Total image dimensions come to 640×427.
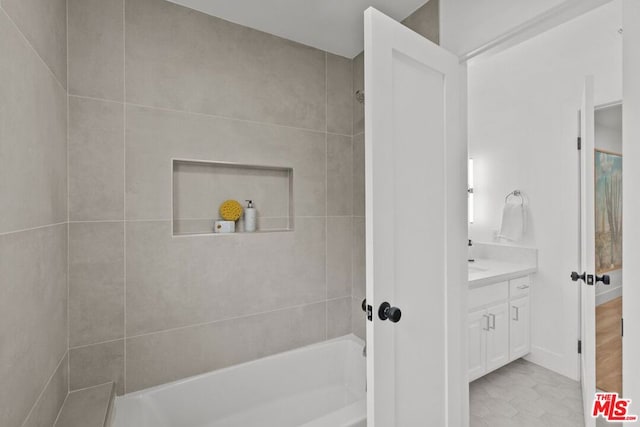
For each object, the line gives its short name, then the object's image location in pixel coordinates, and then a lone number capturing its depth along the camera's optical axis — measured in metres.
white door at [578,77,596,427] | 1.54
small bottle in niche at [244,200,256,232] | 1.87
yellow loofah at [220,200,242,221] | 1.81
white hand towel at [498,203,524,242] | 2.68
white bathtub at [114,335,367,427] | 1.48
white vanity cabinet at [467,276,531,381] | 2.14
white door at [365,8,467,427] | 1.06
